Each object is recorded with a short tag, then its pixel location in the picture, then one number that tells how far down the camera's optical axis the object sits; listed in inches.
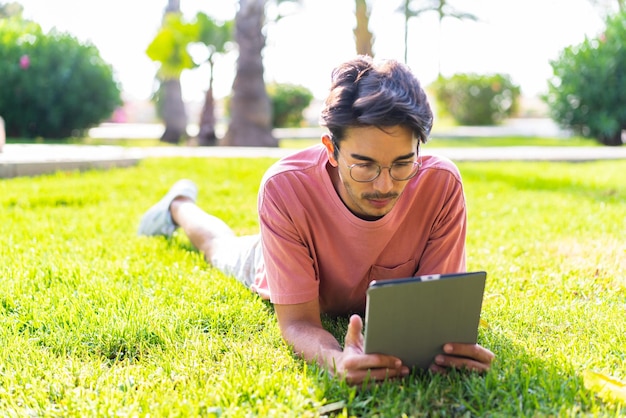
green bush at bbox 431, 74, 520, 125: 846.5
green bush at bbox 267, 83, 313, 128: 844.0
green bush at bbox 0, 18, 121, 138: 546.0
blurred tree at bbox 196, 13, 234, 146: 624.4
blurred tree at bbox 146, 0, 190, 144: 627.5
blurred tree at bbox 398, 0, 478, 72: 1088.8
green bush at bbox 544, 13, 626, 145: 515.2
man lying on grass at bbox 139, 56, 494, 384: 86.4
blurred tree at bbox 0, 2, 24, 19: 1506.9
